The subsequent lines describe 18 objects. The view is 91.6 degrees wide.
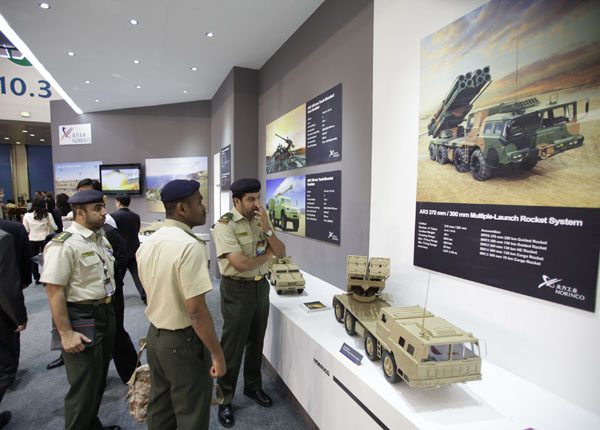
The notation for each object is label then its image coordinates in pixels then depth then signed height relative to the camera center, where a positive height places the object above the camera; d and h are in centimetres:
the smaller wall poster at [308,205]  282 -9
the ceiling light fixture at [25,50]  374 +217
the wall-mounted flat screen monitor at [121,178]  714 +45
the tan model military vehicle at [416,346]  121 -70
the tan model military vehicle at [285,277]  269 -76
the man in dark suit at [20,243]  246 -40
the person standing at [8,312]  206 -85
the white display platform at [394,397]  118 -90
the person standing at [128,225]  405 -41
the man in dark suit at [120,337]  249 -119
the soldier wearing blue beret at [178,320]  138 -60
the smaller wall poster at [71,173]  746 +59
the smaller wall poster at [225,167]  489 +52
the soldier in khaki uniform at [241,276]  207 -58
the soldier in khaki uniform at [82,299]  164 -61
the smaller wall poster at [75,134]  744 +159
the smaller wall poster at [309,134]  277 +69
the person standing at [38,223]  526 -49
